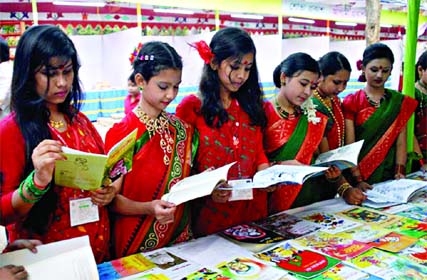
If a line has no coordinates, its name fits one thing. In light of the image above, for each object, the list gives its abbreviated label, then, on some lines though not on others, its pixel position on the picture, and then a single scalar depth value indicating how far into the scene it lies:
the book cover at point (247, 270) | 1.11
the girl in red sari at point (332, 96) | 1.98
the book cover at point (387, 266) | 1.13
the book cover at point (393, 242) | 1.29
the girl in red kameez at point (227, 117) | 1.54
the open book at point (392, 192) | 1.73
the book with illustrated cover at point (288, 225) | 1.40
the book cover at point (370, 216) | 1.51
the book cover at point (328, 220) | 1.46
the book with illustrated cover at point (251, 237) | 1.30
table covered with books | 1.13
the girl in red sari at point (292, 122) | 1.71
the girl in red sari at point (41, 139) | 1.08
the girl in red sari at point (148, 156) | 1.37
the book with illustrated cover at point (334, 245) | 1.25
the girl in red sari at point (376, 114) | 2.03
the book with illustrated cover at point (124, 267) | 1.13
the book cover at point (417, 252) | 1.22
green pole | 2.22
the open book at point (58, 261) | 1.00
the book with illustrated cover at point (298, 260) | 1.15
